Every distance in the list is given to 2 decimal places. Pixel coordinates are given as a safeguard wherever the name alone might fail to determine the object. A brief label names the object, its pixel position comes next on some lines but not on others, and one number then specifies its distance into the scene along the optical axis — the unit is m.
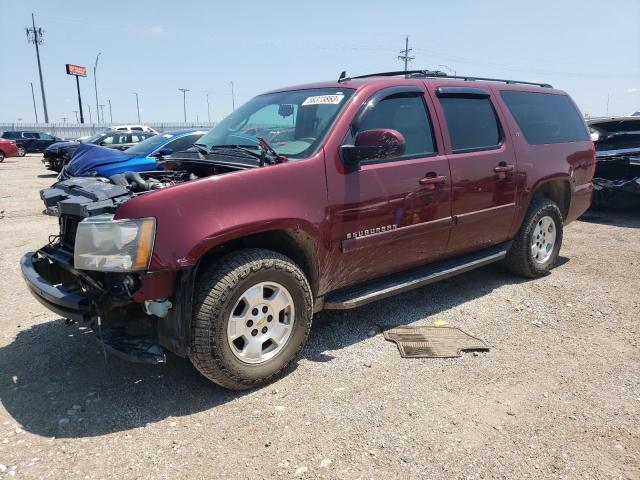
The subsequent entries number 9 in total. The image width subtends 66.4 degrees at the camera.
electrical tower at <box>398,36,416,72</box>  55.98
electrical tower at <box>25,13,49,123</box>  55.97
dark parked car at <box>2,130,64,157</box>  31.73
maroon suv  2.76
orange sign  60.31
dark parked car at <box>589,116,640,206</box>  8.23
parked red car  24.59
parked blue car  6.41
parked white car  29.30
